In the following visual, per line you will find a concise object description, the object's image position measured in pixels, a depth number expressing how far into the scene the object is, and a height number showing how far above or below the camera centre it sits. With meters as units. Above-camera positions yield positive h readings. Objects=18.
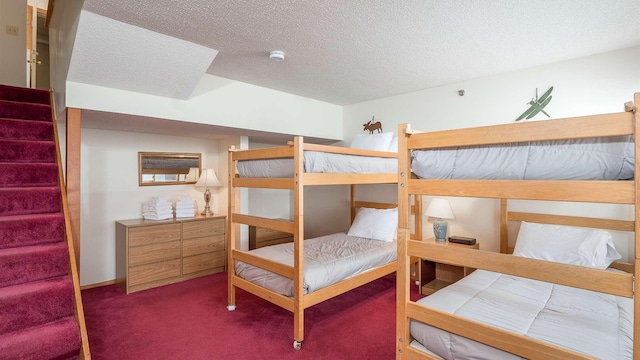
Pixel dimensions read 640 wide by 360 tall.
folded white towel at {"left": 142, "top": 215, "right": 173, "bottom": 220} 3.86 -0.48
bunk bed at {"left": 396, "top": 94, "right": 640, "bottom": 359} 1.15 -0.37
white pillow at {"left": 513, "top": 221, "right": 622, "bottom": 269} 2.44 -0.56
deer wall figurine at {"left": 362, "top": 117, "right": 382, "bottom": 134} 4.28 +0.74
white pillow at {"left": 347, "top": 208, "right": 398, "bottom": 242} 3.77 -0.58
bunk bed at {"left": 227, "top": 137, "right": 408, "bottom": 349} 2.40 -0.28
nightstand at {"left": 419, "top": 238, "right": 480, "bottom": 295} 3.35 -1.08
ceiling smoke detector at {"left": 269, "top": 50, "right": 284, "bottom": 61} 2.67 +1.08
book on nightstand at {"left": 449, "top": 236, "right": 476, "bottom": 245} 3.22 -0.65
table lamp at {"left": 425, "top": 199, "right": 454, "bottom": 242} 3.38 -0.39
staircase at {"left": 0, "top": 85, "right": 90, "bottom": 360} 1.71 -0.47
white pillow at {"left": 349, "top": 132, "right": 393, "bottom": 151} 3.71 +0.45
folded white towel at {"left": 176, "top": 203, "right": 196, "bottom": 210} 4.04 -0.36
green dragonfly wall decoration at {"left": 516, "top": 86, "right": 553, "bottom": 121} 3.01 +0.73
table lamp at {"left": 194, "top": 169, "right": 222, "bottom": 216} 4.24 -0.05
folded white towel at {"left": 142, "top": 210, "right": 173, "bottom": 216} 3.86 -0.42
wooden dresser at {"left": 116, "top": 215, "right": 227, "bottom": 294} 3.51 -0.87
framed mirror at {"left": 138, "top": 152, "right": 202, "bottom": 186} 4.07 +0.15
